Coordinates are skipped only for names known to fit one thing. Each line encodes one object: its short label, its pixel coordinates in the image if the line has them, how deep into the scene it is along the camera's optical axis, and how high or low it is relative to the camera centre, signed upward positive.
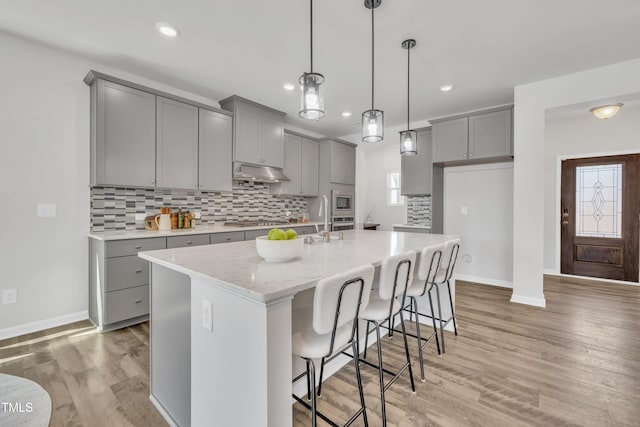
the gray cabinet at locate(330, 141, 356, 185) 5.13 +0.90
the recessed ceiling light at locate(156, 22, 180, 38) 2.31 +1.51
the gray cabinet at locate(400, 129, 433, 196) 4.60 +0.69
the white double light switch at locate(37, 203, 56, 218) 2.64 +0.00
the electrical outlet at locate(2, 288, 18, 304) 2.48 -0.76
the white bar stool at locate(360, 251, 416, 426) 1.56 -0.46
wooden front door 4.25 -0.08
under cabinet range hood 3.84 +0.54
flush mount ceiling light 3.28 +1.20
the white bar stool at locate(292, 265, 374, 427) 1.12 -0.44
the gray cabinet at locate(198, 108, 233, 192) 3.51 +0.76
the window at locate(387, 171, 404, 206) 6.79 +0.56
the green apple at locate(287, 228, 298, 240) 1.55 -0.13
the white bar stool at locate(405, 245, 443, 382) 1.93 -0.43
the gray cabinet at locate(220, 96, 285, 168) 3.82 +1.12
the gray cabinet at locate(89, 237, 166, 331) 2.58 -0.68
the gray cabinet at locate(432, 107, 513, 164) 3.79 +1.05
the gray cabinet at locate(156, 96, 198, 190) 3.14 +0.76
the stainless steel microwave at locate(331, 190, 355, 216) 5.12 +0.15
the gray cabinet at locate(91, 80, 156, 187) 2.74 +0.76
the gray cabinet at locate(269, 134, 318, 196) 4.62 +0.74
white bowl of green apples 1.44 -0.18
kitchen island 0.99 -0.49
